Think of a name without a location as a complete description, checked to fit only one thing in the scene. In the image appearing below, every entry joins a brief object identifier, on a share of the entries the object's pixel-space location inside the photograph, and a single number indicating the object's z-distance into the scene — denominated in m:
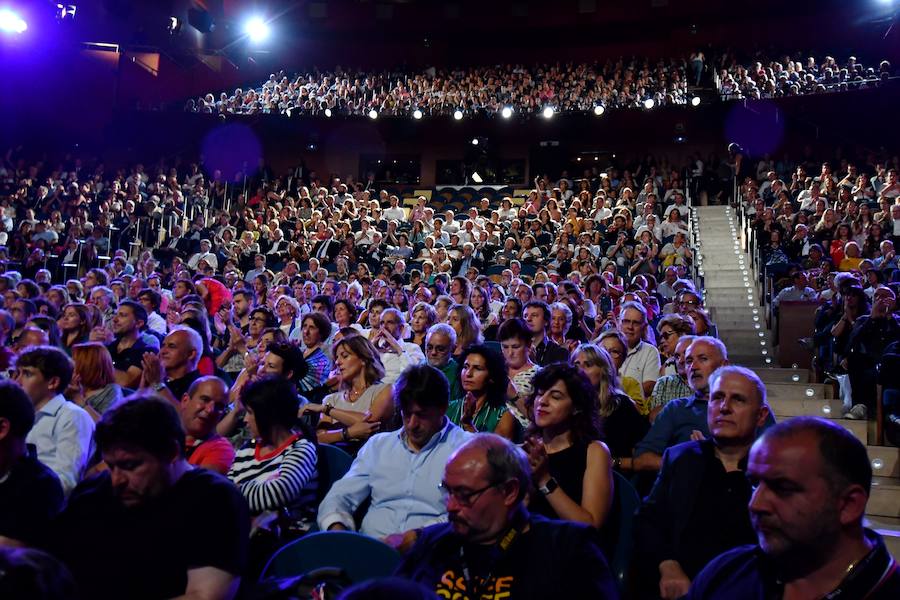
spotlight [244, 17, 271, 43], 17.39
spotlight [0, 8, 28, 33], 13.97
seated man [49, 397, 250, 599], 1.94
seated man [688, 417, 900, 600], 1.44
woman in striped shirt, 2.68
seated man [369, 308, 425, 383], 5.05
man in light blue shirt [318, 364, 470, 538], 2.68
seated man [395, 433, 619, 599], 1.86
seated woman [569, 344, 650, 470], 3.28
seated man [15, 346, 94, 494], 2.85
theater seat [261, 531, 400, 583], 2.17
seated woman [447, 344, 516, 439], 3.37
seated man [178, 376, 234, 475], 2.76
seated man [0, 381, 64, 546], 2.13
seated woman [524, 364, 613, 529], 2.32
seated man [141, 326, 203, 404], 3.86
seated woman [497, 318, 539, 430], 4.05
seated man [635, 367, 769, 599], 2.29
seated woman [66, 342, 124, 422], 3.49
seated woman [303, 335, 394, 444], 3.70
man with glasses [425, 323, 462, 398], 4.20
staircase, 4.13
